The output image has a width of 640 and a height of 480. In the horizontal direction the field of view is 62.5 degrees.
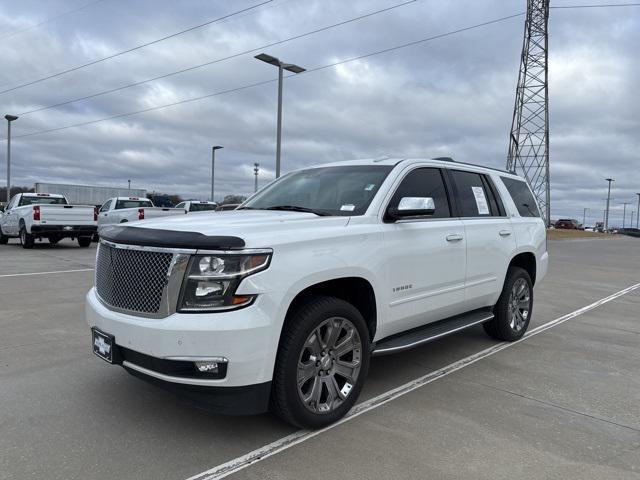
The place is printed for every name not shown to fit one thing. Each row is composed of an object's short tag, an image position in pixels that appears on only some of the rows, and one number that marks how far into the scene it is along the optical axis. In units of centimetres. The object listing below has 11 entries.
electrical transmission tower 4006
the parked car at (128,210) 1858
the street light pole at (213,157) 3456
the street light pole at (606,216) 7462
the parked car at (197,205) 2272
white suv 307
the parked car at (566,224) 6875
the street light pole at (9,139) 3225
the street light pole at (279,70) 1895
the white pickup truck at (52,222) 1625
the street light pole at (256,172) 4088
